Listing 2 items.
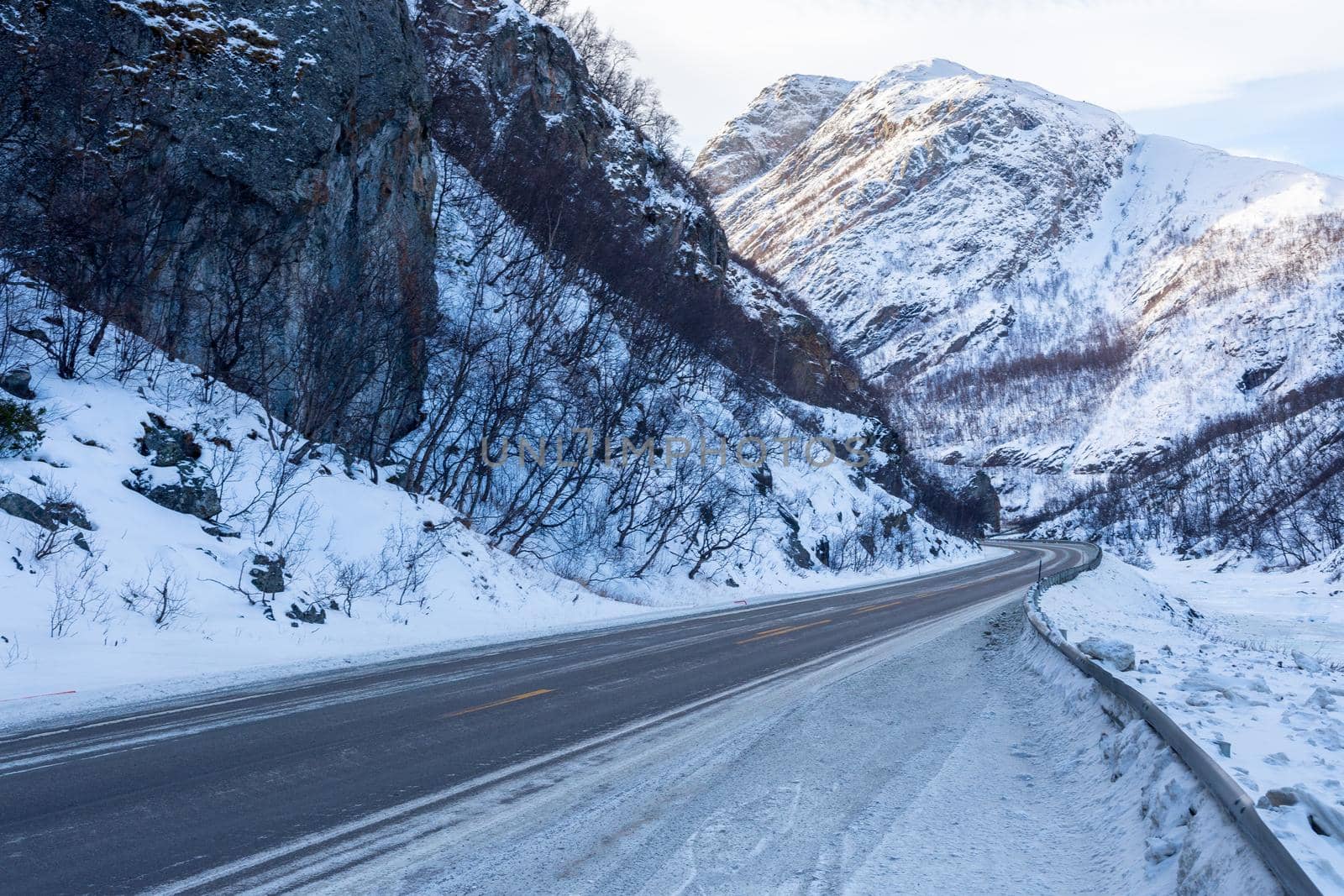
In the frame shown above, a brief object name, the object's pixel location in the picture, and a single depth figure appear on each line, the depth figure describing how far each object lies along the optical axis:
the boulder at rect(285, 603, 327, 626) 13.45
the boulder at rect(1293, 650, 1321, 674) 11.78
